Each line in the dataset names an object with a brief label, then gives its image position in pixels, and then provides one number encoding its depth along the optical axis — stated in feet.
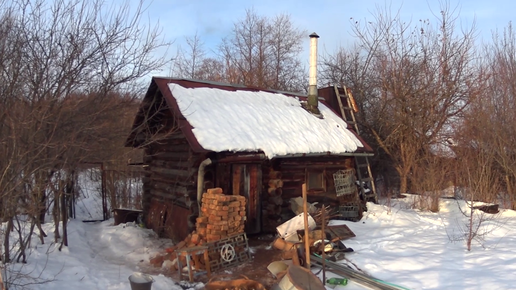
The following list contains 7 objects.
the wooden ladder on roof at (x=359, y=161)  41.19
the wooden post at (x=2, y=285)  15.70
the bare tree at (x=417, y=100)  52.29
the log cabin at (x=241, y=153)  30.83
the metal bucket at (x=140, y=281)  17.85
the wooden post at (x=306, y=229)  20.10
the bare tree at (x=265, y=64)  82.69
